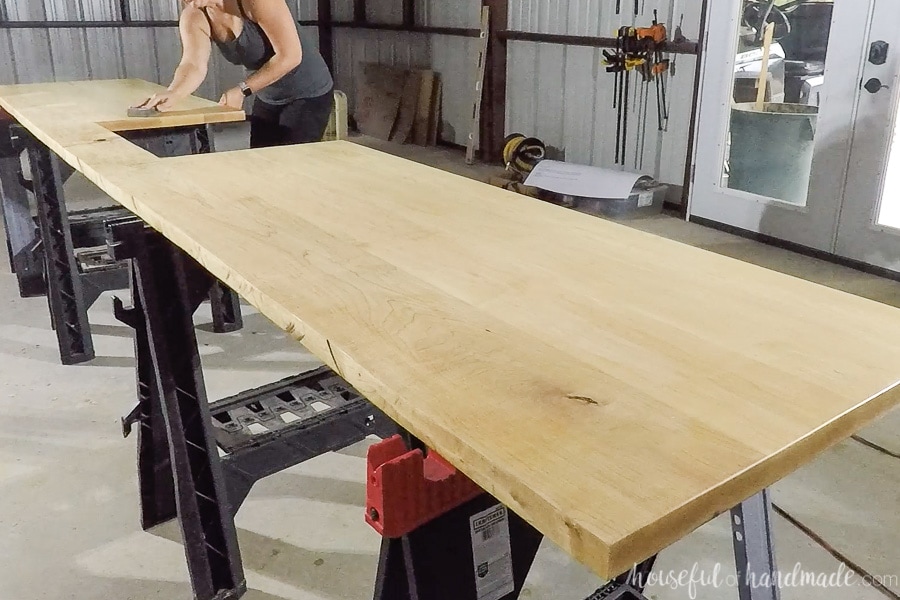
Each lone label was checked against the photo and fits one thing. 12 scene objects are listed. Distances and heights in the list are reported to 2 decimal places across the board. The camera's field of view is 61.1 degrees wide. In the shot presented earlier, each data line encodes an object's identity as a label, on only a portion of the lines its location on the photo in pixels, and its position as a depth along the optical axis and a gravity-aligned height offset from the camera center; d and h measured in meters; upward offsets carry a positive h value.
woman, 2.71 -0.10
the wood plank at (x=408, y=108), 7.34 -0.65
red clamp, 0.86 -0.50
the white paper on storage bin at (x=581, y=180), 4.76 -0.86
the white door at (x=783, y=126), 3.81 -0.46
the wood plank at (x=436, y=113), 7.20 -0.68
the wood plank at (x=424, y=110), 7.20 -0.65
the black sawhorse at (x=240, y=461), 0.93 -0.77
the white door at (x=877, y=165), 3.58 -0.58
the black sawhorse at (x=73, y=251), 2.73 -0.74
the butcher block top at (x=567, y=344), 0.63 -0.33
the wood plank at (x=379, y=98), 7.57 -0.59
